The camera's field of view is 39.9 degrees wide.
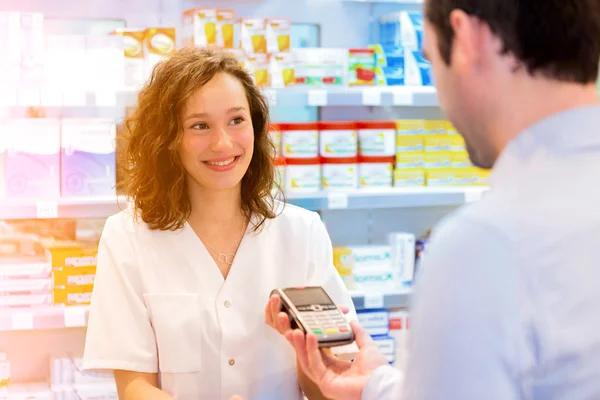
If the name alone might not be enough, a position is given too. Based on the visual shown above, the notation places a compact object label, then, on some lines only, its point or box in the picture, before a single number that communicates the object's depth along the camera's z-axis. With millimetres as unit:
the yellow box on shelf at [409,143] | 3672
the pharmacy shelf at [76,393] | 3260
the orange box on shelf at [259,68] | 3371
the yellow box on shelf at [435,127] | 3711
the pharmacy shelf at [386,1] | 3874
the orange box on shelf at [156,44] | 3258
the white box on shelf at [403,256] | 3752
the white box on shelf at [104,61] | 3170
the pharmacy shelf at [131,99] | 3066
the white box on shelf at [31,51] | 3125
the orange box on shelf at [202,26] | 3340
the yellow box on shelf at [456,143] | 3752
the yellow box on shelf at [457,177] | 3729
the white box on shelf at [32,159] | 3141
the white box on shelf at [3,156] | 3129
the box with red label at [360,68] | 3549
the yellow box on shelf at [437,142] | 3715
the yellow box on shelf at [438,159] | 3719
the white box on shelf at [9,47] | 3082
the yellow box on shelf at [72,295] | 3199
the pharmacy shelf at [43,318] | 3080
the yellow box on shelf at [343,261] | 3643
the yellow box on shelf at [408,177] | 3670
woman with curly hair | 2051
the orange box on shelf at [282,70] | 3402
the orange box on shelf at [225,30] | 3385
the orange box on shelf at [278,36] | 3426
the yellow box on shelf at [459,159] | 3762
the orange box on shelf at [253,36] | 3420
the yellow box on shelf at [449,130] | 3758
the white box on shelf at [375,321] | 3662
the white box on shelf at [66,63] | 3150
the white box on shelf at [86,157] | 3199
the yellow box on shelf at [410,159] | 3670
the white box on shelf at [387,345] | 3676
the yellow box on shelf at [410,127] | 3674
